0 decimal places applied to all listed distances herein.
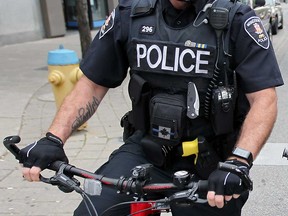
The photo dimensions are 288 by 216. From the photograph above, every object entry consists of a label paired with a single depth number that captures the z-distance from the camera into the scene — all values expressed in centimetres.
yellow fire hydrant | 610
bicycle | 169
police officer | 210
